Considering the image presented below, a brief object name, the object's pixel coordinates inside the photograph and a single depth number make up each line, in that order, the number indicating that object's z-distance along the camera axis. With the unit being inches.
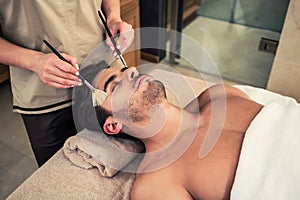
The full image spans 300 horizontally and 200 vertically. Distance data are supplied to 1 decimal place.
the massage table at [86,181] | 34.5
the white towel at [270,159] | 33.8
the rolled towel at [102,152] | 41.1
